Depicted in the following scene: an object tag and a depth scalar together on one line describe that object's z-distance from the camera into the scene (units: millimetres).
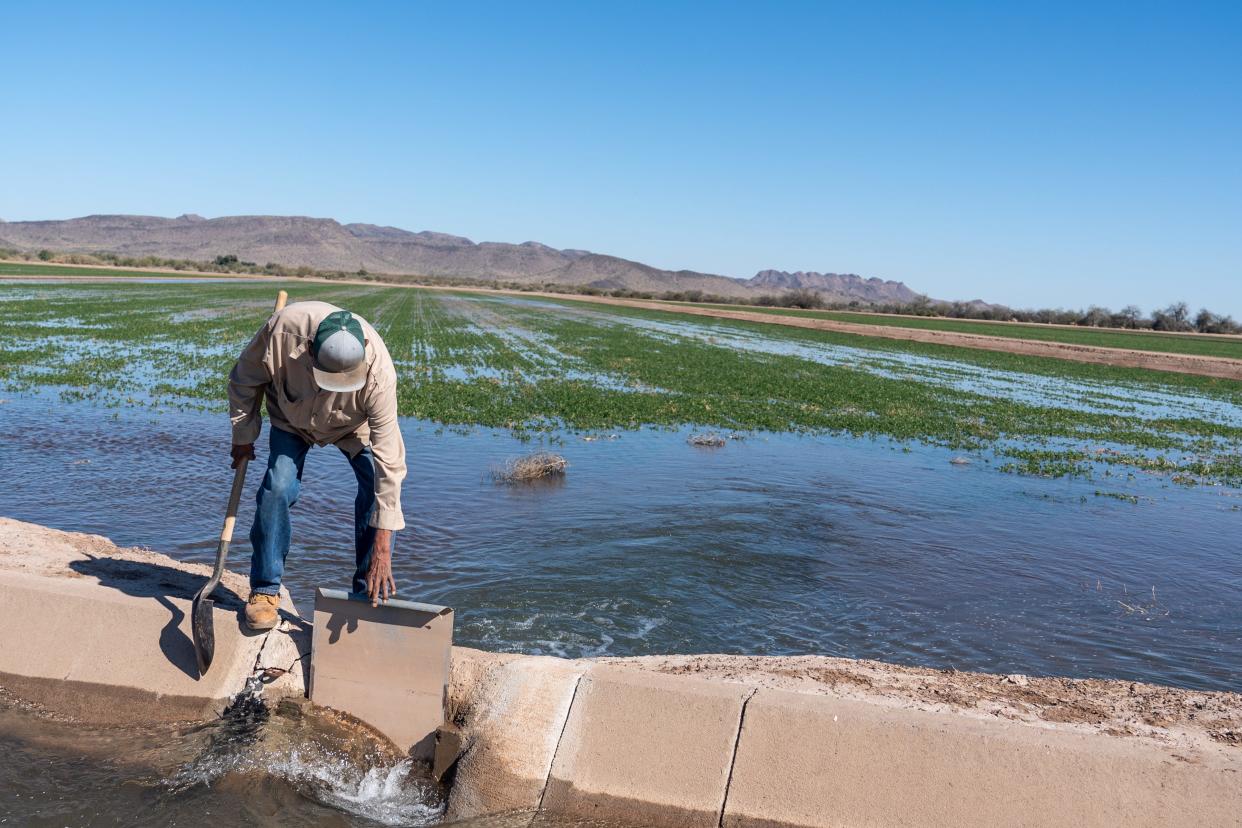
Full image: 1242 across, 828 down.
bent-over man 5023
